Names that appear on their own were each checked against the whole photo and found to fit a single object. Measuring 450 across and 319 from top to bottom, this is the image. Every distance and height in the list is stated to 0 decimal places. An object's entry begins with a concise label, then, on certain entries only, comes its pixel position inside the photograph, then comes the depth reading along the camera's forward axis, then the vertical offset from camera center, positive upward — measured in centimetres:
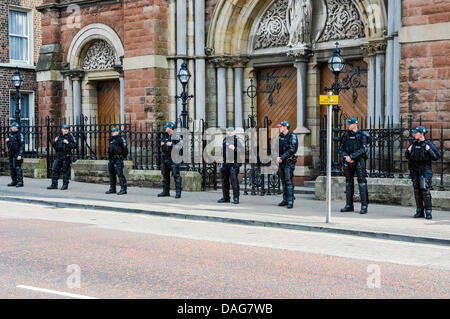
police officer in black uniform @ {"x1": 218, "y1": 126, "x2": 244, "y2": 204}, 1480 -48
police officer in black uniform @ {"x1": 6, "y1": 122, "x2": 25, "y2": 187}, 1834 -36
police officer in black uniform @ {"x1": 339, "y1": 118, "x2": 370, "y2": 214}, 1305 -38
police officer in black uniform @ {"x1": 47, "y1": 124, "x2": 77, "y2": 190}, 1784 -30
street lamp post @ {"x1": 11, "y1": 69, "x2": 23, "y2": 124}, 2102 +188
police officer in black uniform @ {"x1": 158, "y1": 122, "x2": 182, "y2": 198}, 1592 -58
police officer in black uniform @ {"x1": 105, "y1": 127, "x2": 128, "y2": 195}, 1659 -42
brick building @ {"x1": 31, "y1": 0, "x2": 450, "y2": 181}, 1411 +224
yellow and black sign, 1152 +69
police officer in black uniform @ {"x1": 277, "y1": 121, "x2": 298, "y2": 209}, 1402 -38
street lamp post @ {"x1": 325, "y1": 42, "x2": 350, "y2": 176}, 1377 +104
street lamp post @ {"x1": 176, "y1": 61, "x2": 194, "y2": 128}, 1683 +151
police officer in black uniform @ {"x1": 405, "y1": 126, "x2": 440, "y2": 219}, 1210 -50
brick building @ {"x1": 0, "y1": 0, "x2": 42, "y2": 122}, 2733 +382
